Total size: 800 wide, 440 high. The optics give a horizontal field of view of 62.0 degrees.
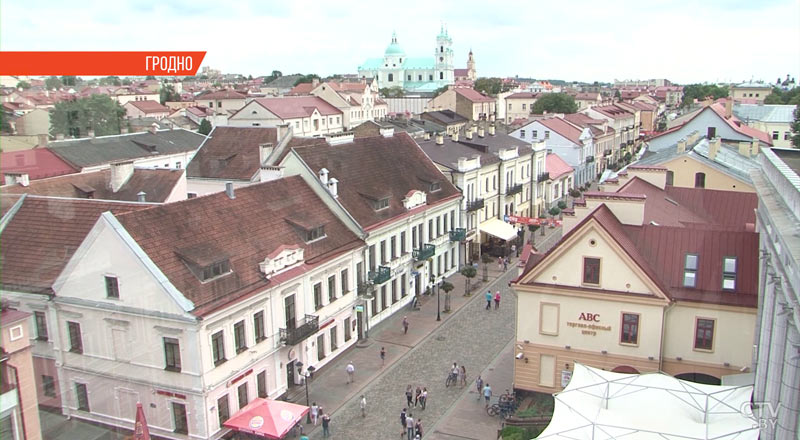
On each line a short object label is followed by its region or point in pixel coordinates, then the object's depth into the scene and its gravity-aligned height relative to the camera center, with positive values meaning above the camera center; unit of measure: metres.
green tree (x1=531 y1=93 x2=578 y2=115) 103.00 -2.91
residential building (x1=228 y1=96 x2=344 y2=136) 76.12 -3.24
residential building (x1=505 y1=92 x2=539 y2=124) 119.31 -3.53
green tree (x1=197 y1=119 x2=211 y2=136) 70.31 -4.15
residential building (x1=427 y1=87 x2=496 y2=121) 105.19 -2.78
